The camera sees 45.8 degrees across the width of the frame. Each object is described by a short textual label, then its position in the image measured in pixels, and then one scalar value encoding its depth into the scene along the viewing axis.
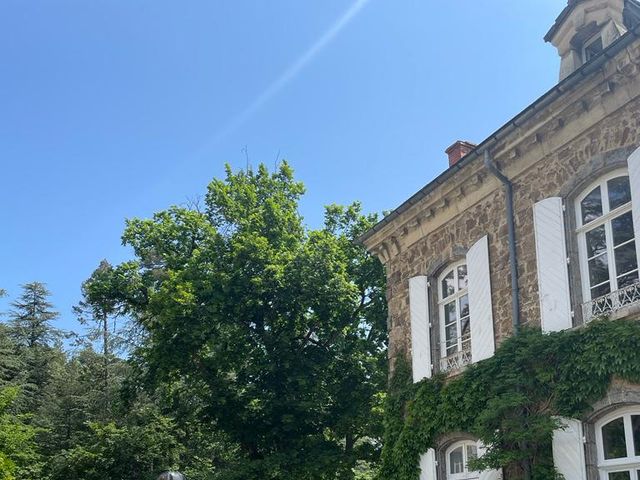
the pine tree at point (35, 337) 42.50
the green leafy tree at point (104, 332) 23.02
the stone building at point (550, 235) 9.62
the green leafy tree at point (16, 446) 25.97
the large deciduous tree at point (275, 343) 20.27
